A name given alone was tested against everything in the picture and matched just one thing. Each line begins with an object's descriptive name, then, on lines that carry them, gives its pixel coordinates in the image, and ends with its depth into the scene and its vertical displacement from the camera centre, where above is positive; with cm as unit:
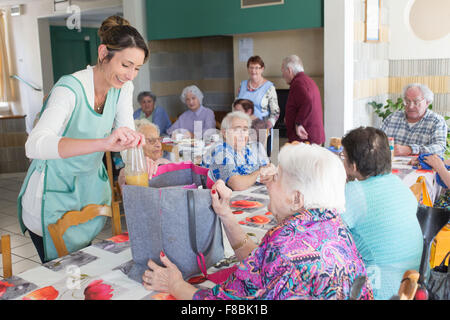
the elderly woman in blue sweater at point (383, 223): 141 -47
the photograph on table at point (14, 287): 125 -56
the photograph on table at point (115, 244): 158 -56
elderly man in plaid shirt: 337 -36
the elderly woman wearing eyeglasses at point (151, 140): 302 -34
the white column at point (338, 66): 429 +20
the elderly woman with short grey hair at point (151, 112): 506 -24
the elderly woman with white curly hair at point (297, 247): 103 -40
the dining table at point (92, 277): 125 -56
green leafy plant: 505 -28
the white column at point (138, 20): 580 +97
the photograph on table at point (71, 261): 144 -56
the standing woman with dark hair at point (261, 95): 470 -8
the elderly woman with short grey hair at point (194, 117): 505 -32
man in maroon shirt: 405 -17
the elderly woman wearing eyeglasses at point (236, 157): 240 -39
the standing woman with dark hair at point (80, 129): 158 -12
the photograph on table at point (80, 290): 124 -57
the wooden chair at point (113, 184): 350 -76
